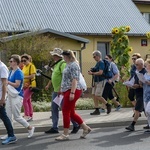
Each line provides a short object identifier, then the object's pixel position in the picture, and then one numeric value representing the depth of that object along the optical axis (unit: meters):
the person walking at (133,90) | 12.00
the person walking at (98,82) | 12.52
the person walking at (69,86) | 9.32
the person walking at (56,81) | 10.09
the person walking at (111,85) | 13.30
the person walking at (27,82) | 11.87
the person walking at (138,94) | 10.64
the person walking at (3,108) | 9.01
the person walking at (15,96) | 9.48
